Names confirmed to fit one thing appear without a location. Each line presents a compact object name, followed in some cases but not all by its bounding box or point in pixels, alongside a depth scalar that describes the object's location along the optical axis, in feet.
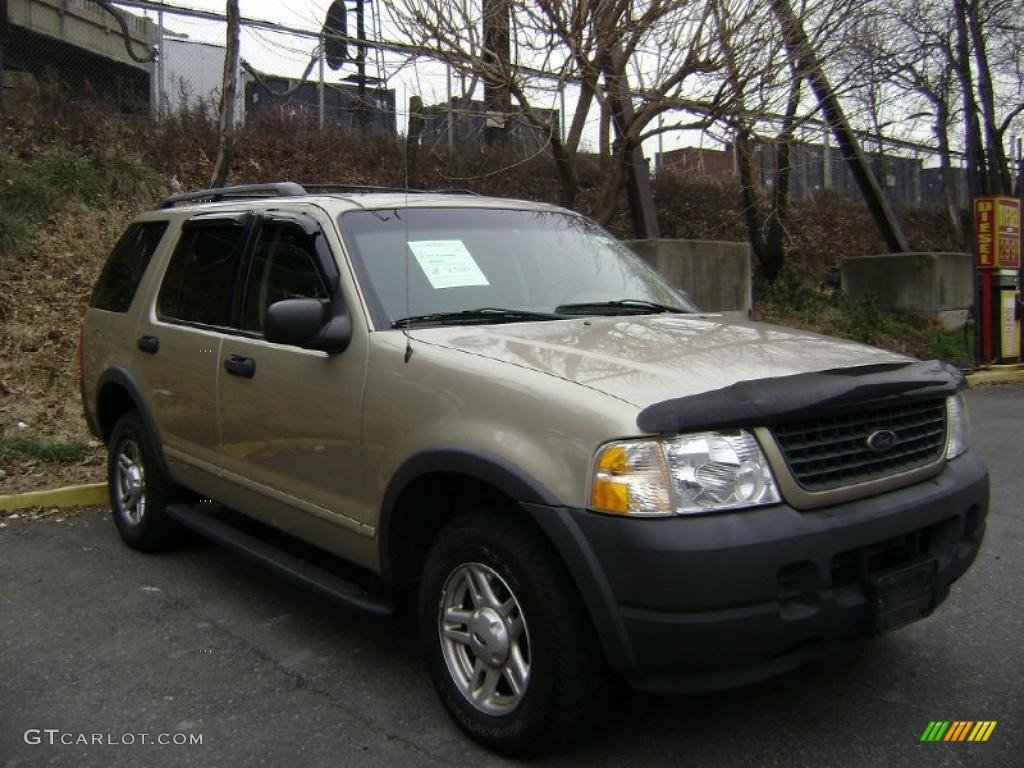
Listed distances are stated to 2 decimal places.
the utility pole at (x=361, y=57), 27.99
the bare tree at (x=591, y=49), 26.20
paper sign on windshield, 12.71
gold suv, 8.84
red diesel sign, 40.22
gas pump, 40.40
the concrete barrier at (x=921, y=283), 50.34
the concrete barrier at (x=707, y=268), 38.83
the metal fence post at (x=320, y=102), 42.91
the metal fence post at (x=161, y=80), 42.14
